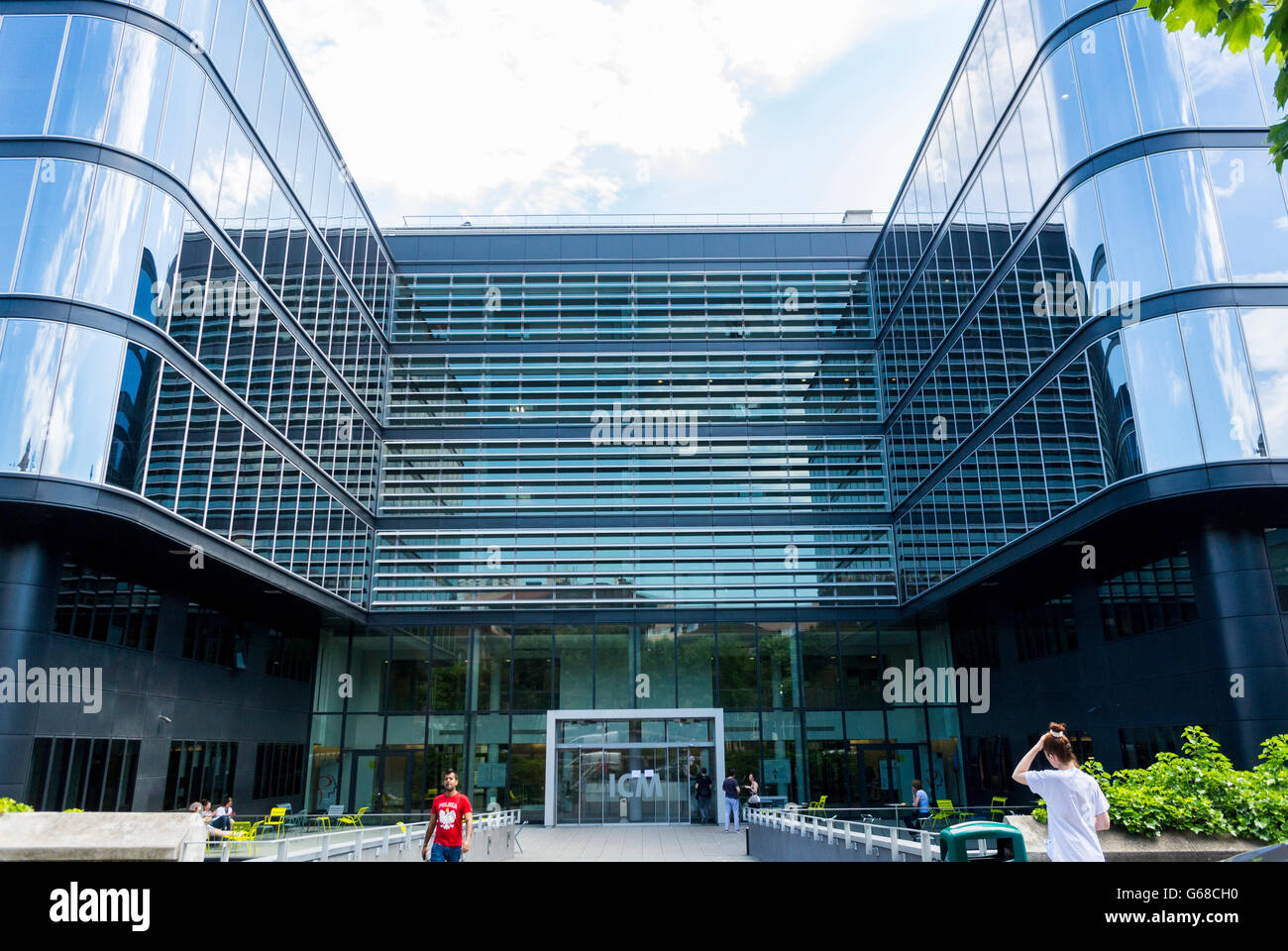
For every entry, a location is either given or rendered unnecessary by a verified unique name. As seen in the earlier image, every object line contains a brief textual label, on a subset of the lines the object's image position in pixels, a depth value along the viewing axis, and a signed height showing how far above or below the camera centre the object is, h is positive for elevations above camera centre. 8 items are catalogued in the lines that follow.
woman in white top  5.66 -0.52
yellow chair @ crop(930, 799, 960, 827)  14.24 -1.43
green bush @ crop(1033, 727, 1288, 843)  10.20 -0.83
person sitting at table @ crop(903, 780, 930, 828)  14.34 -1.43
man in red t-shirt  11.54 -1.07
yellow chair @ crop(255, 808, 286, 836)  17.14 -1.62
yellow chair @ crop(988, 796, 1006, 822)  14.45 -1.36
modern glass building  18.33 +7.69
